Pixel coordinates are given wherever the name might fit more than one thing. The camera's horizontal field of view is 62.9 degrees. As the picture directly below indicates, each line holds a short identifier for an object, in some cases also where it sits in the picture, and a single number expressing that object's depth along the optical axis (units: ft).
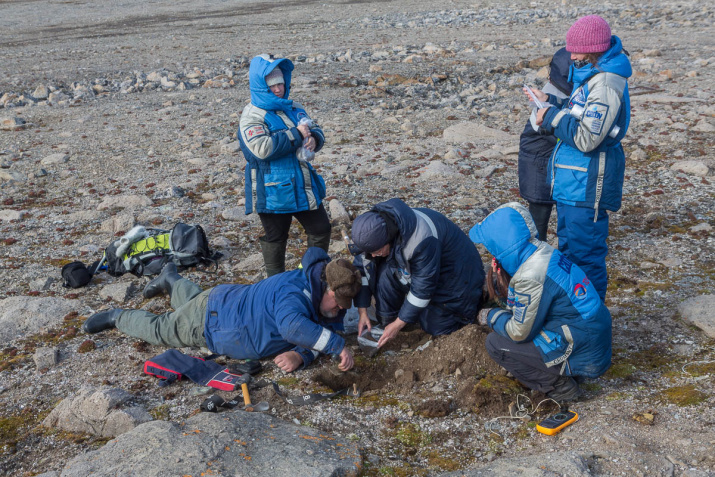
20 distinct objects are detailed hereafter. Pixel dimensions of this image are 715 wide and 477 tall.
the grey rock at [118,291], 21.62
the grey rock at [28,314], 19.57
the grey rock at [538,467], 11.69
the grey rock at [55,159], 36.63
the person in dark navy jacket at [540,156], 19.04
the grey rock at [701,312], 16.88
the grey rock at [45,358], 17.47
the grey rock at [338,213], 27.53
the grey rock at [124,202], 30.25
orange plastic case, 13.44
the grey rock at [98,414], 14.42
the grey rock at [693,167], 29.73
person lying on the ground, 16.06
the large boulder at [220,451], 11.84
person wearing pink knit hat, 15.93
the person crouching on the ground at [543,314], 13.76
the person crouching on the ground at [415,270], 15.28
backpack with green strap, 23.26
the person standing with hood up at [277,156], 19.08
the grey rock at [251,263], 24.11
